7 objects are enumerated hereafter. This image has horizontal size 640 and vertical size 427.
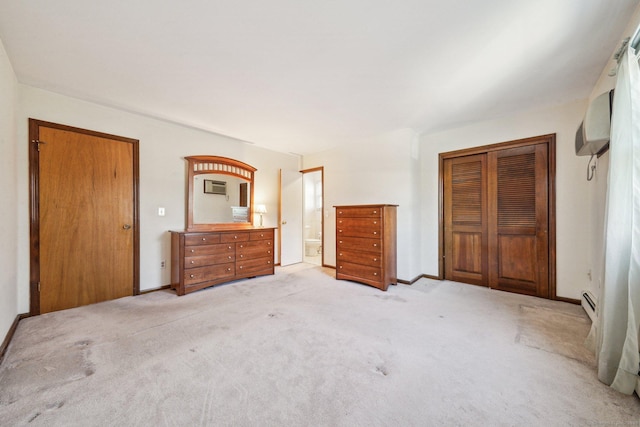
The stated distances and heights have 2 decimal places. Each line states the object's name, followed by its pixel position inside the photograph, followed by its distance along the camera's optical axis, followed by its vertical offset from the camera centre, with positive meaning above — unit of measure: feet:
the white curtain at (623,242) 4.68 -0.62
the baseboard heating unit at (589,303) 7.80 -3.14
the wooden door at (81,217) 8.58 -0.17
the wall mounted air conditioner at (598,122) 6.03 +2.36
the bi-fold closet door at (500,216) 10.25 -0.18
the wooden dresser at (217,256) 10.73 -2.18
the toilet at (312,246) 21.22 -3.03
